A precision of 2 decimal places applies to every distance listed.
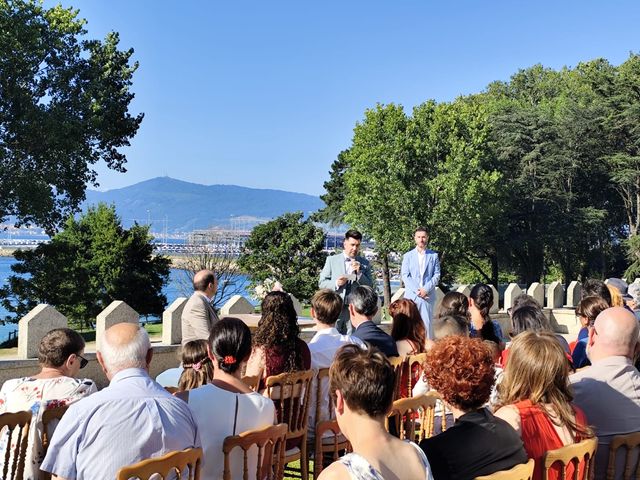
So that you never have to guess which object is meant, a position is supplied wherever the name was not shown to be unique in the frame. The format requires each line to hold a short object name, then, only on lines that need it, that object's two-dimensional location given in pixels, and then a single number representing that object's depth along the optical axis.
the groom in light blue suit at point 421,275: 10.39
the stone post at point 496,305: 17.52
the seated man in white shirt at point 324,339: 5.05
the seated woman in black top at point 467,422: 2.94
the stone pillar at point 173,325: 10.49
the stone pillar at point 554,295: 21.08
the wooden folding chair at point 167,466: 2.49
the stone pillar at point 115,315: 9.34
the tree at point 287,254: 34.97
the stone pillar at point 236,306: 10.76
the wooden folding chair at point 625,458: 3.38
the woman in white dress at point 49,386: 3.77
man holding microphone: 8.71
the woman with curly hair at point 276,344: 4.75
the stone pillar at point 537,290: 19.69
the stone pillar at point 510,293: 18.41
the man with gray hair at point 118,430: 3.04
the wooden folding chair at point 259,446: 3.14
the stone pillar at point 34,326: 8.85
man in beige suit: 7.08
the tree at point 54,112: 24.86
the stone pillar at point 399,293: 13.85
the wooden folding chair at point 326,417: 4.59
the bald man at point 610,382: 3.90
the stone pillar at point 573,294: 22.28
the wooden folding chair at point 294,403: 4.31
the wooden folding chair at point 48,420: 3.52
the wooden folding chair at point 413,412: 3.59
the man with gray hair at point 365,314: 5.54
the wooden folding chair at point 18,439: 3.23
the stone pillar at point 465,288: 15.49
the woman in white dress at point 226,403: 3.48
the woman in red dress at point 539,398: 3.29
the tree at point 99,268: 29.62
